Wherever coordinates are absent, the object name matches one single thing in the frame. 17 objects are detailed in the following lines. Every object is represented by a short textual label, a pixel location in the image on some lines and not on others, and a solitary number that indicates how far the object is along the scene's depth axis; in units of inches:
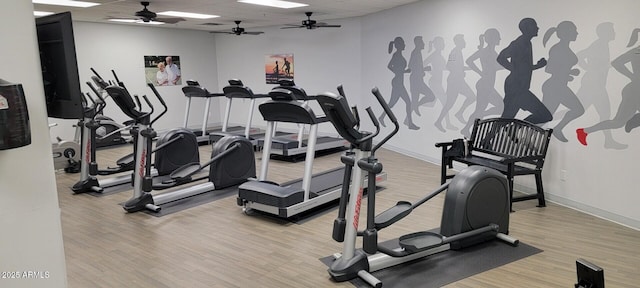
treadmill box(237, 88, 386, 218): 172.9
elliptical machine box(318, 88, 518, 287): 119.6
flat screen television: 73.6
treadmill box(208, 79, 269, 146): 316.5
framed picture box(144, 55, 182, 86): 422.9
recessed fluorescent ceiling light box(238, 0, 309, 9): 275.1
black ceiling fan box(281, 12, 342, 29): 339.0
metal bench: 184.7
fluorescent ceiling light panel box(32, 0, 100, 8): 265.7
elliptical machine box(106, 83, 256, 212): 189.9
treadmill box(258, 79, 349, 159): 277.9
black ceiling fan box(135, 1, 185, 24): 274.2
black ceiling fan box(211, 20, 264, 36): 382.0
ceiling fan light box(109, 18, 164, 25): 357.6
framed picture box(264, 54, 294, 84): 425.4
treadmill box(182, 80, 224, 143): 348.8
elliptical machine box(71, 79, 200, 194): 225.5
